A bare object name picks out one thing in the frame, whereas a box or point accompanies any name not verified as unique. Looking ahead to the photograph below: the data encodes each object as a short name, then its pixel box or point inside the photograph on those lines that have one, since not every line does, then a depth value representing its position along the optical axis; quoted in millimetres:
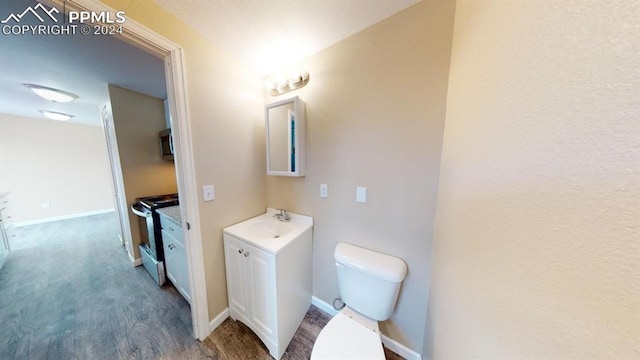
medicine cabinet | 1462
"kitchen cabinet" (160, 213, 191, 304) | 1576
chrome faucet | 1672
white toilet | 976
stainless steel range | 1871
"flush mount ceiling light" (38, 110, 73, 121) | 3031
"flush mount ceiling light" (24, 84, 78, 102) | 2033
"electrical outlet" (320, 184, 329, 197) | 1474
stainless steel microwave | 2304
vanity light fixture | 1457
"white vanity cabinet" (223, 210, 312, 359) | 1209
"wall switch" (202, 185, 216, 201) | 1328
